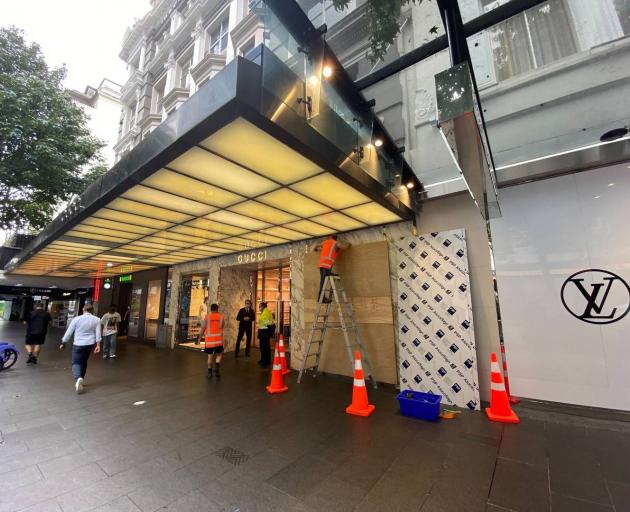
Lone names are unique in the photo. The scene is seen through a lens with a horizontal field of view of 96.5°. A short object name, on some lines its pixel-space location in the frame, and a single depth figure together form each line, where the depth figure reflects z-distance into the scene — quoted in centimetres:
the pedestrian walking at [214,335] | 631
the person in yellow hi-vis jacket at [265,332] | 781
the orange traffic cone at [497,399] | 400
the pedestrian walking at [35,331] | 795
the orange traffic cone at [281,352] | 545
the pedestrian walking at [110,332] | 886
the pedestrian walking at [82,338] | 553
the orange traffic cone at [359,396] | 427
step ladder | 558
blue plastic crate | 402
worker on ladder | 596
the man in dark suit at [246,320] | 895
